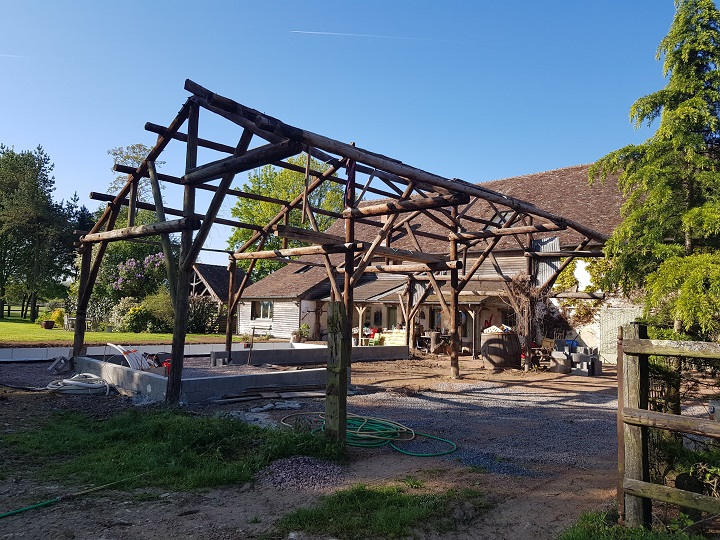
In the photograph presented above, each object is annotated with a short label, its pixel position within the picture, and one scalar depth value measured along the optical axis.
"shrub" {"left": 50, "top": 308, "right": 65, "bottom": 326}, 32.33
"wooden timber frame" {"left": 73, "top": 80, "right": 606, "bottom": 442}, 7.91
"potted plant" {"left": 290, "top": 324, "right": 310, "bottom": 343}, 26.12
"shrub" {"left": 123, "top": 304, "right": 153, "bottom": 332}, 29.80
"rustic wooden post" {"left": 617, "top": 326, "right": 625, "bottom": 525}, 3.98
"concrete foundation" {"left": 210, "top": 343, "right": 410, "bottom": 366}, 15.79
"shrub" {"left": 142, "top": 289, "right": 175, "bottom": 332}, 29.75
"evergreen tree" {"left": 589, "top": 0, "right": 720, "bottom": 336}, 7.92
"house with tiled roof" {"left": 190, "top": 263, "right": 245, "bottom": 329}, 33.25
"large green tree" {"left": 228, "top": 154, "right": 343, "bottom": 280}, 40.72
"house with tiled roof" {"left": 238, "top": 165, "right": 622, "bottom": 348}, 20.06
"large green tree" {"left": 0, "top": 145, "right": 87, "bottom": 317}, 39.53
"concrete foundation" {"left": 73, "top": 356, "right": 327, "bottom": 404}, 9.31
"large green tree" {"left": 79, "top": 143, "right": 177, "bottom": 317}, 33.16
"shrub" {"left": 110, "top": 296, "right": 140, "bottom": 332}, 30.84
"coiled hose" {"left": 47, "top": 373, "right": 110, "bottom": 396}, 9.91
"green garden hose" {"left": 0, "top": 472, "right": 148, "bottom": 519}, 4.26
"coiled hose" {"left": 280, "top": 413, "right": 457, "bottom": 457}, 6.48
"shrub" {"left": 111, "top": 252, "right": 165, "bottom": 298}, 33.34
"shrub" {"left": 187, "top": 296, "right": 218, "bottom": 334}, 32.03
